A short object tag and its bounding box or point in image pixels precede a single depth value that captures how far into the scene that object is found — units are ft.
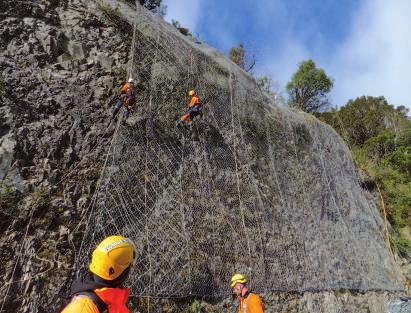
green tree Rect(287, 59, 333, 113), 76.95
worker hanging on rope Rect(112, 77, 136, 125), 23.52
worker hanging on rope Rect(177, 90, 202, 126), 28.02
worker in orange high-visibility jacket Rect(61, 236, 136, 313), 6.15
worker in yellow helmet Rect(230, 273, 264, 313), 15.94
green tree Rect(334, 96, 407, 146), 76.74
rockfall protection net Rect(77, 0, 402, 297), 21.16
